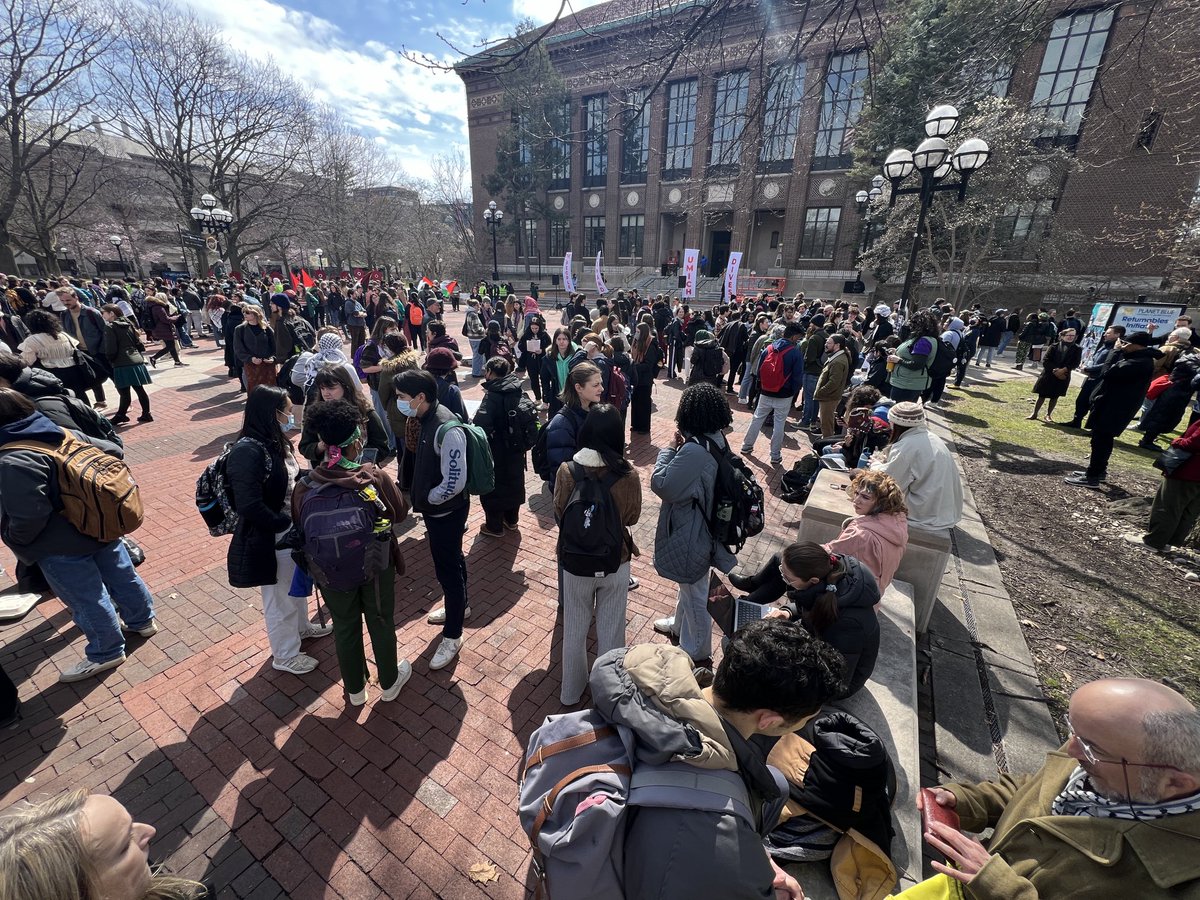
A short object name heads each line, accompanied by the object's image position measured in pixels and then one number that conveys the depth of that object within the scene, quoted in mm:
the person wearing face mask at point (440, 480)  3416
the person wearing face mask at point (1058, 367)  9672
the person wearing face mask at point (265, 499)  3033
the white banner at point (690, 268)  21484
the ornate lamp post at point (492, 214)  22178
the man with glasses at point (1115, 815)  1375
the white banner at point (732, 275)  21328
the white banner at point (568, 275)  23531
